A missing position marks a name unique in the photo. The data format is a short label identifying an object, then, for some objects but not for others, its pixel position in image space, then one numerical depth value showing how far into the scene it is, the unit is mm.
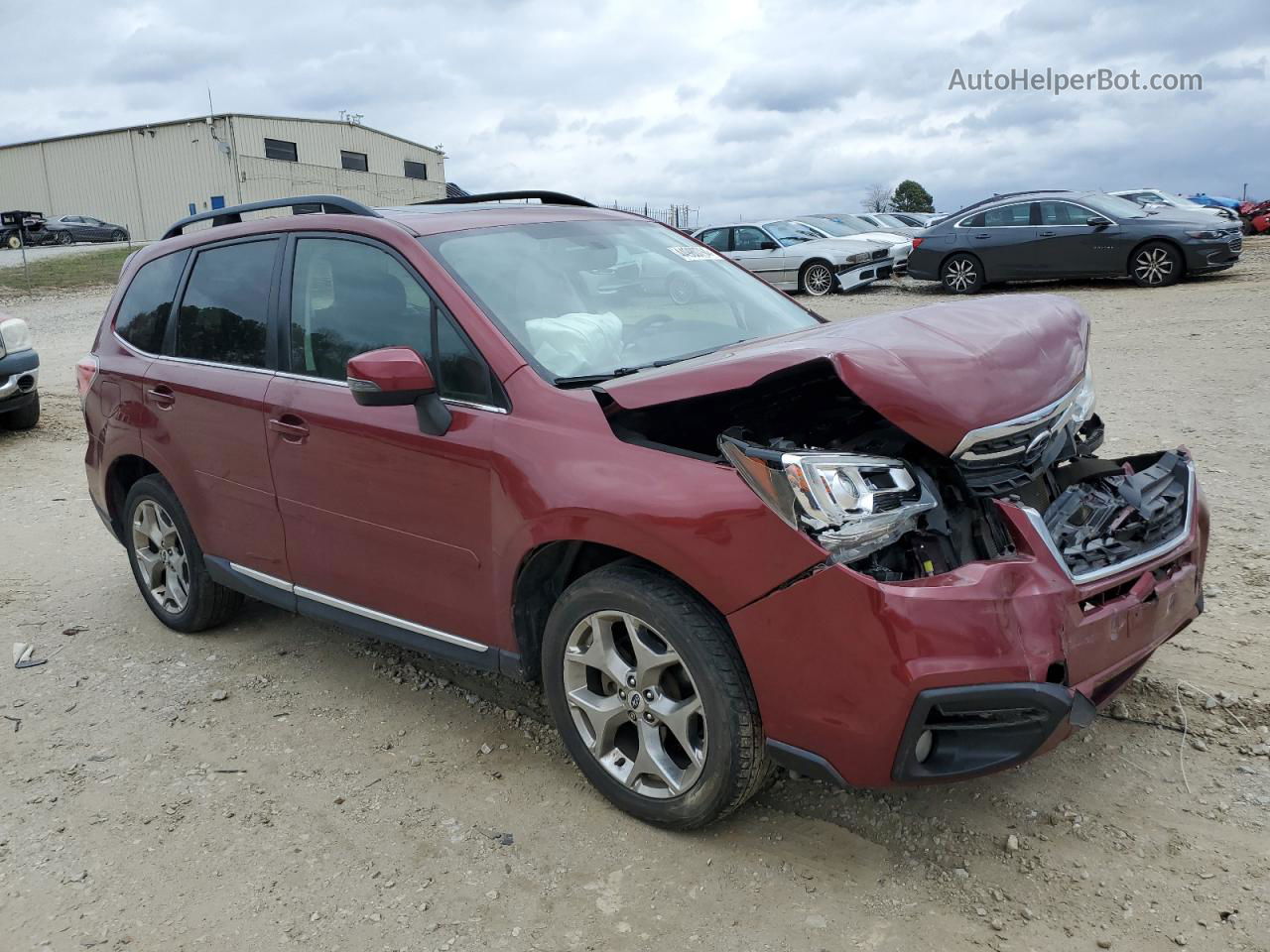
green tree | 59312
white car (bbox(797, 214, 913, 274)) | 18781
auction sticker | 4192
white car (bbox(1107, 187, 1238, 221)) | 21797
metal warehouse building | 45000
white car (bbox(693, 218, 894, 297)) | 17531
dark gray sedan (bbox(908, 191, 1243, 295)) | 14969
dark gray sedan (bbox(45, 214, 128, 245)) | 41156
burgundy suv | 2549
